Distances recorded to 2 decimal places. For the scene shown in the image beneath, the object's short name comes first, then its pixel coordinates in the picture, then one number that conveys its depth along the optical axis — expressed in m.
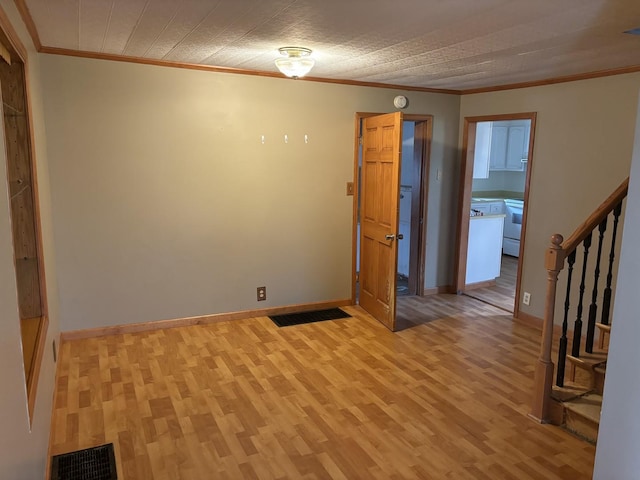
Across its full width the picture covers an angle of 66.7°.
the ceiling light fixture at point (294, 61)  3.23
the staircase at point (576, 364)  2.82
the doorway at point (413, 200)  4.97
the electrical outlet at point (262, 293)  4.69
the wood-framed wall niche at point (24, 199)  2.63
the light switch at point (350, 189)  4.88
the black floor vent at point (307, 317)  4.59
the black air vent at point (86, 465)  2.40
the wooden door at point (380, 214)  4.25
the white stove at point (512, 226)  7.54
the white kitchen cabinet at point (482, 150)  7.15
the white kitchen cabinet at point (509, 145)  7.79
